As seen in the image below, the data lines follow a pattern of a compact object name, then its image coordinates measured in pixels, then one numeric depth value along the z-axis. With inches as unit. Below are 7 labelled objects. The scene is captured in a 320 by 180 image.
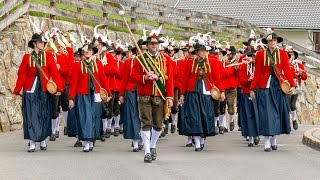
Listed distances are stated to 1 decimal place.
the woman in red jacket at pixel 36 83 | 603.5
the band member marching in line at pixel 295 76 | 816.9
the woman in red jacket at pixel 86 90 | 606.5
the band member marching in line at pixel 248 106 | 649.6
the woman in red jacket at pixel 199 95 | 626.8
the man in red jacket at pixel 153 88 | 545.6
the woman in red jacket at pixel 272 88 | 614.9
